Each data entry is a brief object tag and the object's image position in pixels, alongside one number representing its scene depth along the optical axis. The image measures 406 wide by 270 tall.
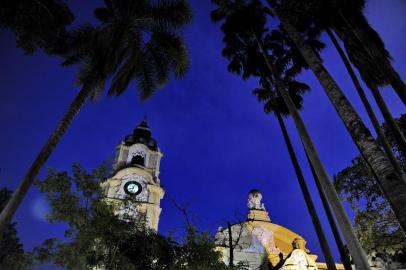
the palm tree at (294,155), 14.80
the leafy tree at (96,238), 14.14
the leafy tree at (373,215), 15.09
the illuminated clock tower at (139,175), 48.59
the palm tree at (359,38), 12.68
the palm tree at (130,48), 17.16
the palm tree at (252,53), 22.00
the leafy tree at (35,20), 14.12
